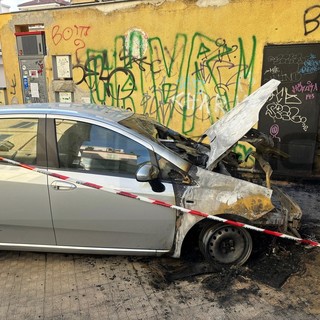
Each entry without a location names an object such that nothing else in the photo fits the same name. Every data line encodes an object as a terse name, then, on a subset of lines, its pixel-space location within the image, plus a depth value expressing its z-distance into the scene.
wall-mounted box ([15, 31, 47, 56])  7.21
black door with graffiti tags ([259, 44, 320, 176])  5.59
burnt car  3.14
